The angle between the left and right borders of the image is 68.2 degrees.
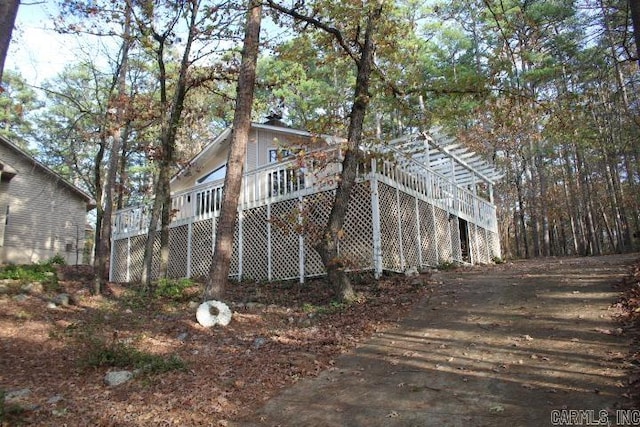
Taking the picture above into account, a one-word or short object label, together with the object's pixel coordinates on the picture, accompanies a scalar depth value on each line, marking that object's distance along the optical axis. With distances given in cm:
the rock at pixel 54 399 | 494
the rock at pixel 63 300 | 1015
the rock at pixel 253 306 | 984
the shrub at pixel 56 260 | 2038
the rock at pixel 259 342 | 726
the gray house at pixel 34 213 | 2089
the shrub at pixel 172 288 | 1136
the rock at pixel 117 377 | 559
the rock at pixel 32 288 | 1109
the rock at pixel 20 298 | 1003
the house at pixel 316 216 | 1160
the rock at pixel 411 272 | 1155
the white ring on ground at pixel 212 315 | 825
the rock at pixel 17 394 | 497
